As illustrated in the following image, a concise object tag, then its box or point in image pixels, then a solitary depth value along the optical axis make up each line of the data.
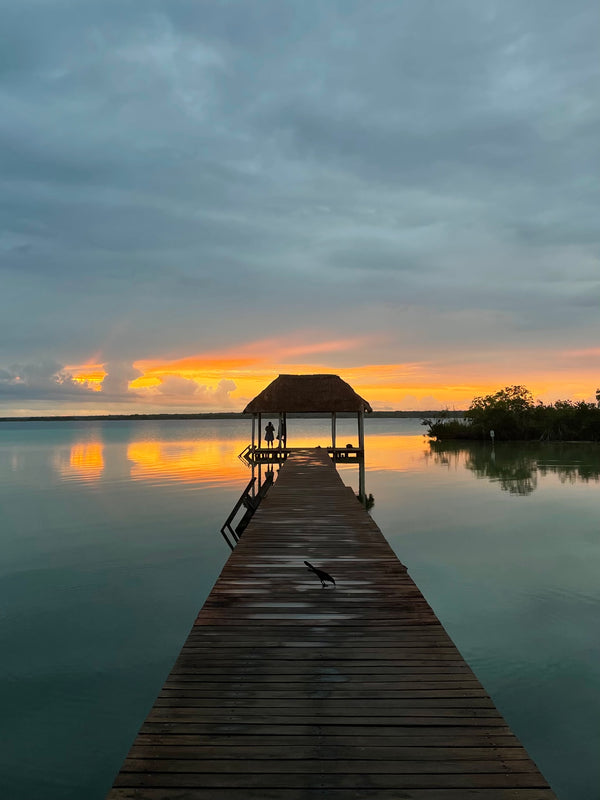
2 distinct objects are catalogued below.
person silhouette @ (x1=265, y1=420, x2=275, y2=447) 40.07
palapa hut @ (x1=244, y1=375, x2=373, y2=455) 29.97
